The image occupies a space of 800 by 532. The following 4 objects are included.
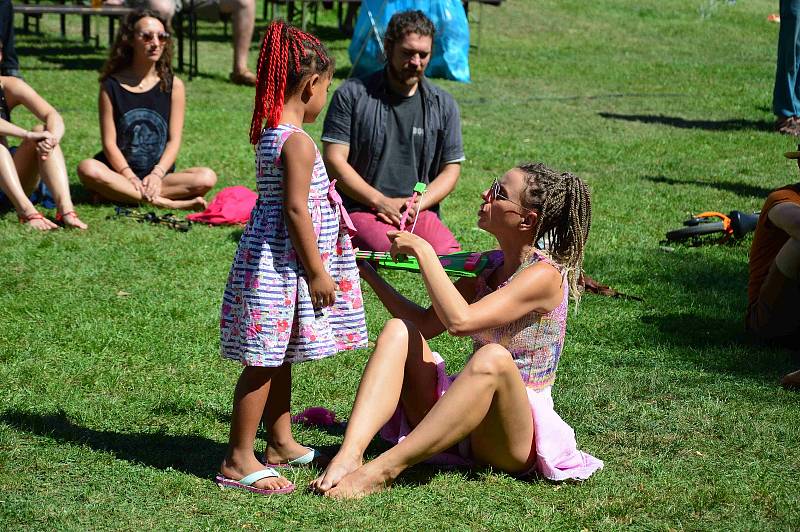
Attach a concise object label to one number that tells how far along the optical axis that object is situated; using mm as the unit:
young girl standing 6224
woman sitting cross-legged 13837
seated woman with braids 6323
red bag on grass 13390
